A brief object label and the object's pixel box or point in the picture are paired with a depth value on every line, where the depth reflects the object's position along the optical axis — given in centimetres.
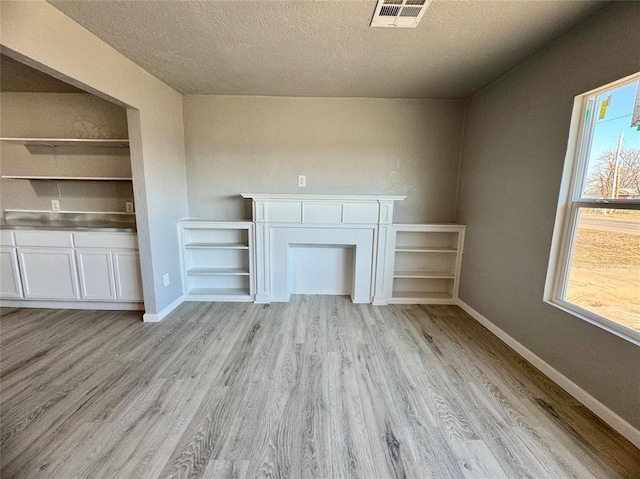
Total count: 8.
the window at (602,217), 152
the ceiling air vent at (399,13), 155
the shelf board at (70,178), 275
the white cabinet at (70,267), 269
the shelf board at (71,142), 262
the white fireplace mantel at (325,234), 304
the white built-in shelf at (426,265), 320
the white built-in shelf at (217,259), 314
